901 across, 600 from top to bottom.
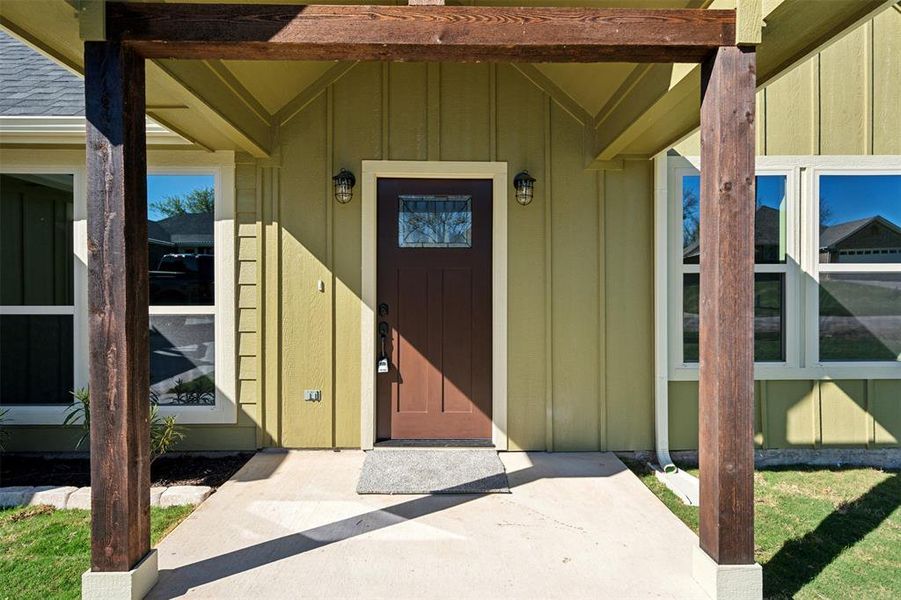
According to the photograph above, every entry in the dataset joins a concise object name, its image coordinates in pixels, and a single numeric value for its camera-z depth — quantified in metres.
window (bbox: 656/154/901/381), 3.90
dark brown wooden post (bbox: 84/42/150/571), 2.08
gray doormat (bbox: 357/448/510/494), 3.23
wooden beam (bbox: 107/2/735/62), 2.10
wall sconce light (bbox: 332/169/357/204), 3.79
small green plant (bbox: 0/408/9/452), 3.74
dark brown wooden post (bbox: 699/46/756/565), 2.10
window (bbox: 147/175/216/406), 3.89
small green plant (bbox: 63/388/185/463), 3.38
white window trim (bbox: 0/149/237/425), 3.86
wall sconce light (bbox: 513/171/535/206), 3.82
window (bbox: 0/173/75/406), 3.90
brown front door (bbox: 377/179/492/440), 3.95
